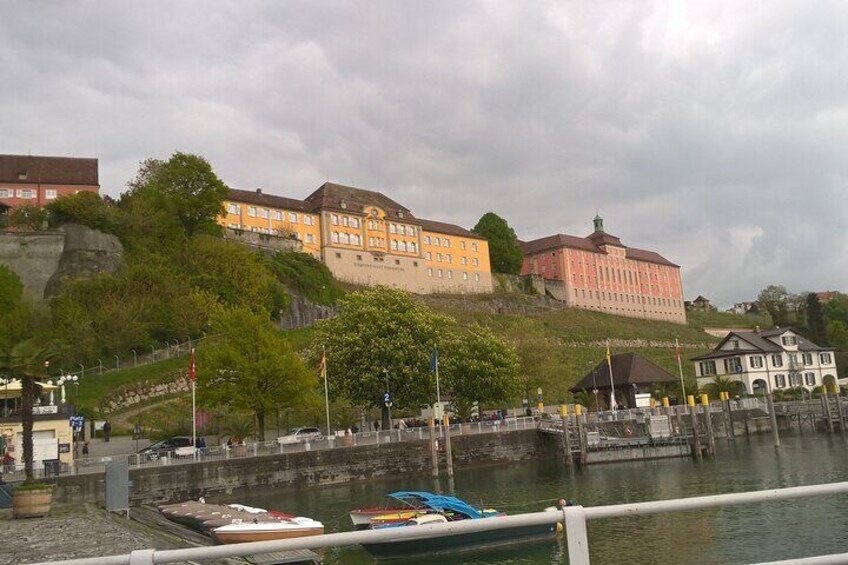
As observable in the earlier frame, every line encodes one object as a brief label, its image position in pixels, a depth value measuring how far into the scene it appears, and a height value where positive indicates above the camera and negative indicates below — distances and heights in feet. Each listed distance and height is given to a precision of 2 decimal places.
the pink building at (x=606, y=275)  498.69 +78.47
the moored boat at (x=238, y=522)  85.92 -13.59
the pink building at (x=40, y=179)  327.26 +110.87
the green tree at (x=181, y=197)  297.74 +91.66
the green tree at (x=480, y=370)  201.67 +6.86
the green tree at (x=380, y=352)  187.73 +13.05
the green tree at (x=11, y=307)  210.18 +38.99
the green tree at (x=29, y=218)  270.26 +76.83
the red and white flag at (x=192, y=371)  148.44 +9.23
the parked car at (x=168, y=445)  155.14 -5.62
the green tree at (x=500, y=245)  493.77 +98.68
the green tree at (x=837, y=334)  435.94 +20.52
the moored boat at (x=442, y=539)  71.01 -14.10
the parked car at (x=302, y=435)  162.03 -6.12
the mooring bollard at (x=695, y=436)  167.53 -12.93
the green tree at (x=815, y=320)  422.82 +28.67
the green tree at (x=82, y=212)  268.82 +77.43
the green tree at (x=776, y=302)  505.25 +55.54
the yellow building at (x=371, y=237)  366.84 +90.06
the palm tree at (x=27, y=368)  93.56 +7.83
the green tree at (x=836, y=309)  560.20 +44.75
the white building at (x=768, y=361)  277.44 +4.74
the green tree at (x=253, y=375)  169.99 +8.73
